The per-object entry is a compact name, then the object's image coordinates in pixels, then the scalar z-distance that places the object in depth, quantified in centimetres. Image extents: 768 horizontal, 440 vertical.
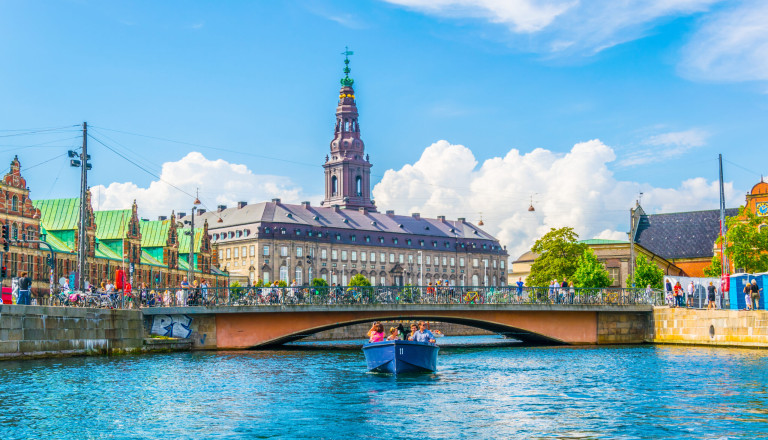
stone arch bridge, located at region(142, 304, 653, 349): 6788
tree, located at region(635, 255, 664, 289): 11300
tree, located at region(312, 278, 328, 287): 15727
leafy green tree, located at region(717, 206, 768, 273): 8519
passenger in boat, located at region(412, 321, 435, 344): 4962
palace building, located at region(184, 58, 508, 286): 18300
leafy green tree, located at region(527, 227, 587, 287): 11508
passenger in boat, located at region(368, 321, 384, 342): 4969
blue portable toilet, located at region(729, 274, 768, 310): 6475
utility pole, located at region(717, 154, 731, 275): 7594
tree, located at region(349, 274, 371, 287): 16325
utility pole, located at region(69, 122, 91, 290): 6100
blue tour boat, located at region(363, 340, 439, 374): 4753
